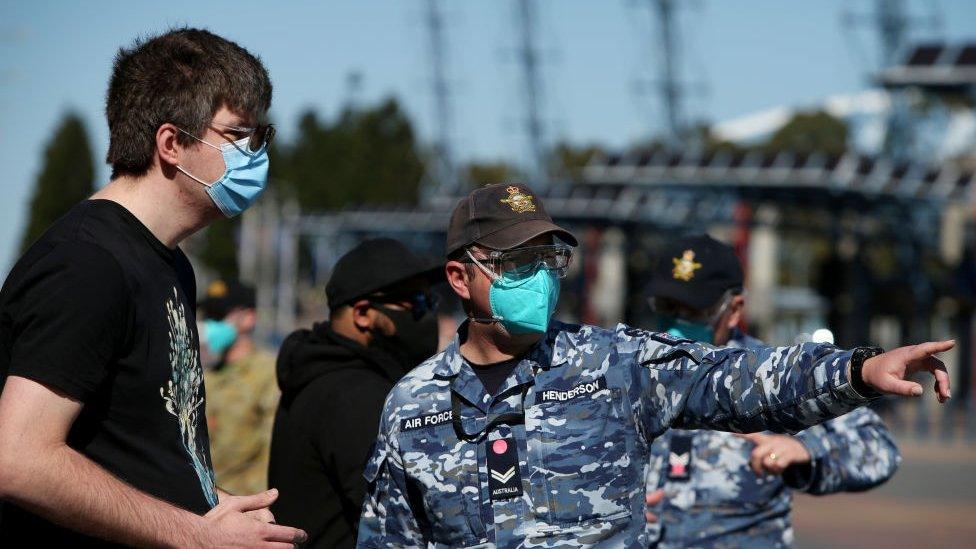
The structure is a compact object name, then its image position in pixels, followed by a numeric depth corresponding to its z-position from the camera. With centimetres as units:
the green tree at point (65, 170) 9362
